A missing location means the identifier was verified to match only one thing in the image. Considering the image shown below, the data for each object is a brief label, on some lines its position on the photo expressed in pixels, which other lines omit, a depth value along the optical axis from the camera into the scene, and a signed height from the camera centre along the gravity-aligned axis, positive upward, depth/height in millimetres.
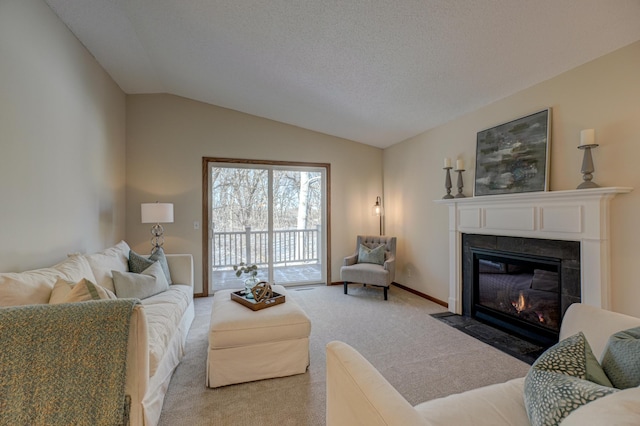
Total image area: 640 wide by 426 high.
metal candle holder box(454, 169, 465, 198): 3494 +322
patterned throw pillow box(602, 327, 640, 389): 931 -504
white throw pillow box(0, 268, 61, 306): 1473 -397
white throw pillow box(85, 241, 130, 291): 2307 -430
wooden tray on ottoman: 2287 -723
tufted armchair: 4113 -802
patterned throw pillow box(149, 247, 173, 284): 3043 -484
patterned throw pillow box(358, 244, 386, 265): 4445 -648
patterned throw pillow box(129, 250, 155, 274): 2803 -481
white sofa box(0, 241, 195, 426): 1375 -741
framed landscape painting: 2654 +578
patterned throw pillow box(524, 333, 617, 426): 845 -553
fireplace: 2486 -698
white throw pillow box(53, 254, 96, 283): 1919 -382
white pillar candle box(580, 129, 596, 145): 2232 +599
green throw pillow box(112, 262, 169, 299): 2369 -598
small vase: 2533 -657
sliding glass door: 4582 -19
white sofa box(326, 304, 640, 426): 667 -560
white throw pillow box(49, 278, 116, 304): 1518 -425
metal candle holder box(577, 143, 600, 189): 2266 +357
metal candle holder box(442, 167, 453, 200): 3619 +373
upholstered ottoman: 2035 -959
